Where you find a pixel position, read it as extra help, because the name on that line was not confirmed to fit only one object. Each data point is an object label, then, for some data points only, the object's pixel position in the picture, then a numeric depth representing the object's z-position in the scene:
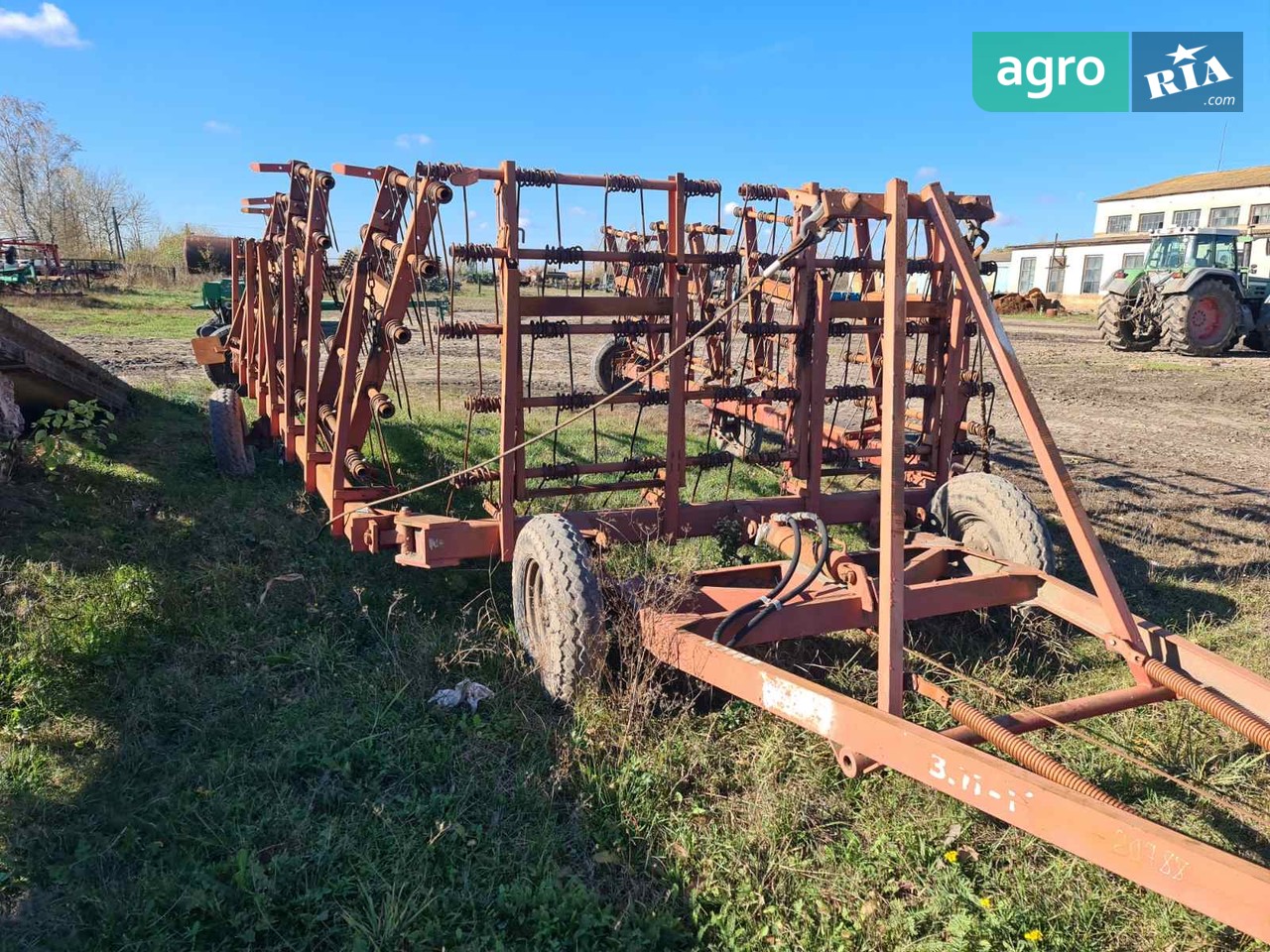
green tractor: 18.69
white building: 38.97
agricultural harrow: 2.65
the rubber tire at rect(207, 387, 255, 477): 6.68
